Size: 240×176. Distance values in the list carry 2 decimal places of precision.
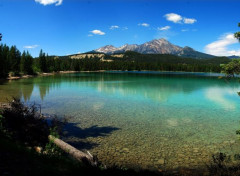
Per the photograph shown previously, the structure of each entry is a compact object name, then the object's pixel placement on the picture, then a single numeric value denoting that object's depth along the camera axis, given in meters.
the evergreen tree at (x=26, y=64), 118.06
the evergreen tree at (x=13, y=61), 106.54
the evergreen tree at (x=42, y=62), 153.12
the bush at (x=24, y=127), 13.33
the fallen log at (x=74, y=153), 10.52
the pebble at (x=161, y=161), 12.66
